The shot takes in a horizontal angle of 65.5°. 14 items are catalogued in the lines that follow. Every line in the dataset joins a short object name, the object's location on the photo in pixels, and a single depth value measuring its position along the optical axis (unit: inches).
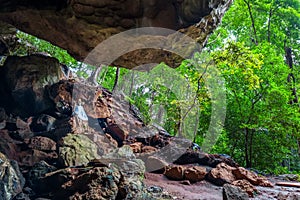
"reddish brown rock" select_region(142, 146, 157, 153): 312.7
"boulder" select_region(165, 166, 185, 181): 250.4
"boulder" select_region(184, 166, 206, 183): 248.2
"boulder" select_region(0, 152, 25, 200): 151.6
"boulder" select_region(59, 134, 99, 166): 206.1
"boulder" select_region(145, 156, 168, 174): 273.9
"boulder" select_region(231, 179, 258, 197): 203.9
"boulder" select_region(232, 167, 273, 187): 250.3
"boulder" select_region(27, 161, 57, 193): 168.9
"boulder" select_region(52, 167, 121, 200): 134.5
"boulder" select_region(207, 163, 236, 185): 243.1
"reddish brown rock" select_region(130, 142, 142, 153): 304.1
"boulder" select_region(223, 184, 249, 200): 140.7
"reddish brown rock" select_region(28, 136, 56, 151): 224.5
